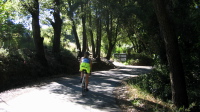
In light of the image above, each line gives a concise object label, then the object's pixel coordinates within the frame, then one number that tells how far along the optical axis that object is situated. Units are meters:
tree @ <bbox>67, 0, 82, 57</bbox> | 21.39
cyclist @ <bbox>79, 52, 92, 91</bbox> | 9.23
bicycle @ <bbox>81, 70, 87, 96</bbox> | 9.17
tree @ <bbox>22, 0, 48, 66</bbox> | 14.84
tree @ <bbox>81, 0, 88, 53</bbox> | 22.81
